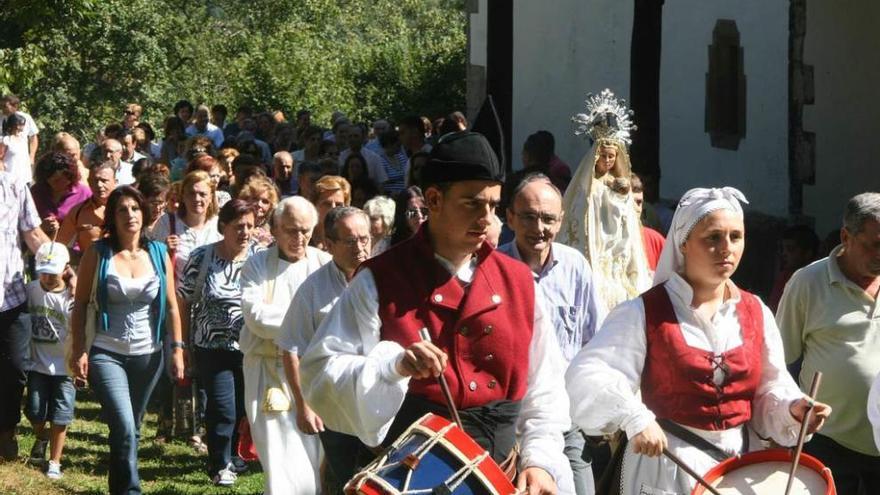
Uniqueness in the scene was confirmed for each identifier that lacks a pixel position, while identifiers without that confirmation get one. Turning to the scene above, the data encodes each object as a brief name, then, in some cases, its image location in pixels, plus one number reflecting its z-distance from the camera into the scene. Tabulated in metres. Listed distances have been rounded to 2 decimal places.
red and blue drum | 6.99
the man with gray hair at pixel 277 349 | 13.05
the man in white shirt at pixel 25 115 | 29.98
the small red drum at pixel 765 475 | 7.85
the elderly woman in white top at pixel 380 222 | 15.25
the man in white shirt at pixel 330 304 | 11.29
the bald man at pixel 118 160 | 22.50
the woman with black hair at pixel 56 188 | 19.17
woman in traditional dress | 8.32
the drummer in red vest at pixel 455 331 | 7.51
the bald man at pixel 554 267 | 11.08
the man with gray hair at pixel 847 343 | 10.50
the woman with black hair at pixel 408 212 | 14.08
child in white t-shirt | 15.69
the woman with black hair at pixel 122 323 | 13.90
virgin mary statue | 13.07
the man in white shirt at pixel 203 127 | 36.54
